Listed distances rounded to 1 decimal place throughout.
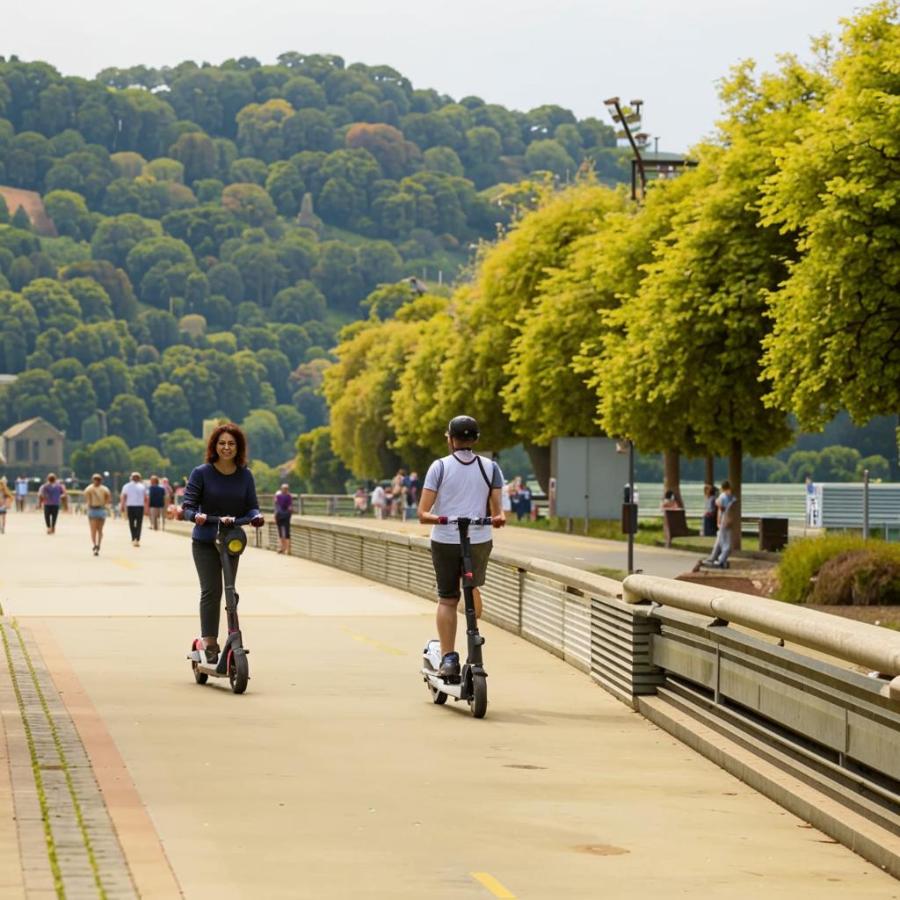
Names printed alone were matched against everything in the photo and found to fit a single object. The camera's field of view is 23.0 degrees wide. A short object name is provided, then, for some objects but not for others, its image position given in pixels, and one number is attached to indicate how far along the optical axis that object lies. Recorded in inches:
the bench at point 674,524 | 1985.7
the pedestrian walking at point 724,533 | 1488.7
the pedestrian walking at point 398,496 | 3368.6
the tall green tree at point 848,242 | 1245.1
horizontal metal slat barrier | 339.3
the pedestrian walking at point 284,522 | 1680.6
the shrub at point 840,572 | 1067.3
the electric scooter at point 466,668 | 507.8
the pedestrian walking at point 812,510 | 2298.7
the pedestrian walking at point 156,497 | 2385.6
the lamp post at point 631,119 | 2371.4
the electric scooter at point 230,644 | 554.3
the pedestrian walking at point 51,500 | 2217.0
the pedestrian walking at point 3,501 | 2269.3
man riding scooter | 527.2
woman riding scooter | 568.4
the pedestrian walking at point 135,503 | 1804.9
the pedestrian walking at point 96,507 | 1573.0
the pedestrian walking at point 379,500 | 3307.1
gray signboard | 1643.7
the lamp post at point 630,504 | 1247.4
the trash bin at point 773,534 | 1793.8
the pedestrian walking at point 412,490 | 3270.2
